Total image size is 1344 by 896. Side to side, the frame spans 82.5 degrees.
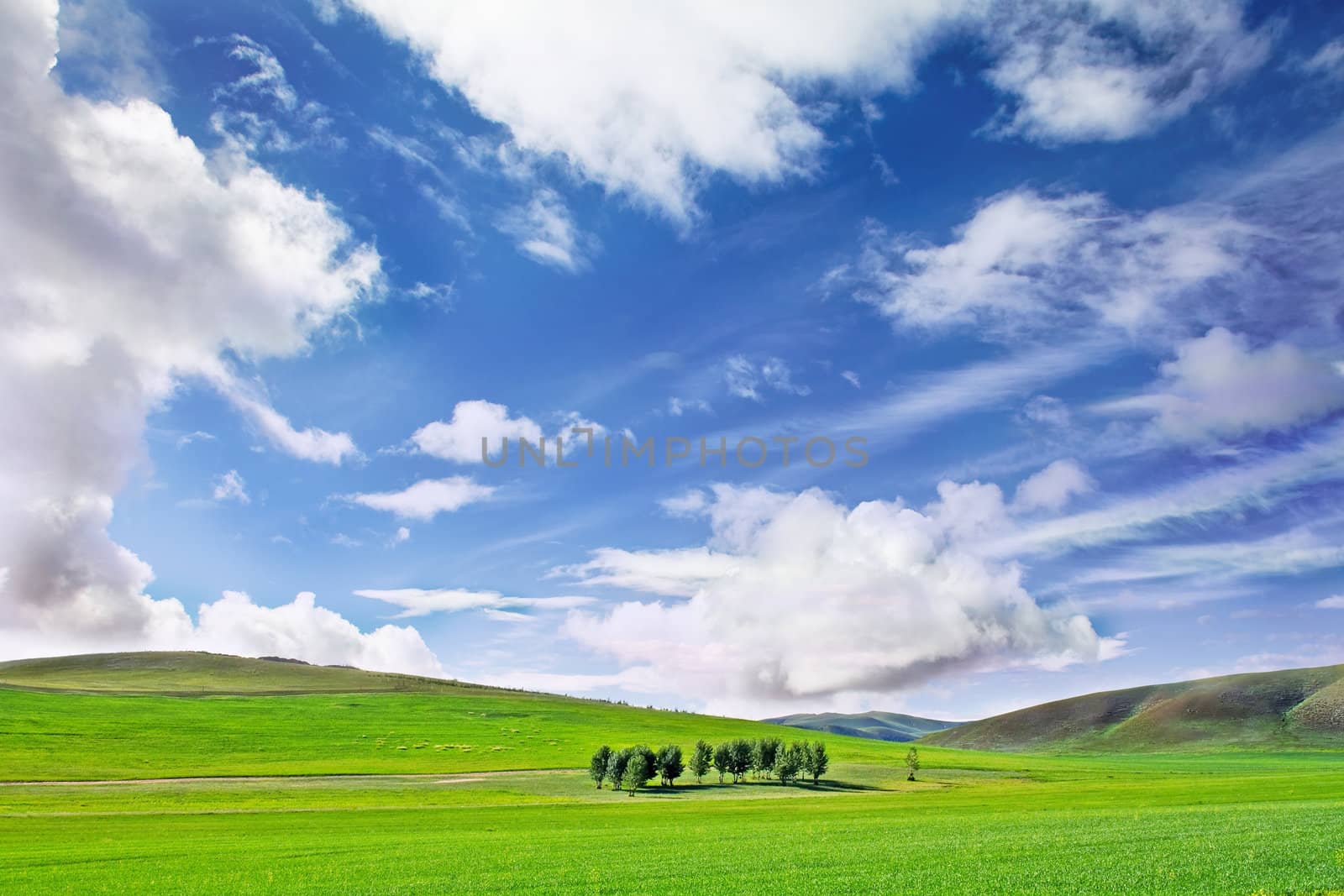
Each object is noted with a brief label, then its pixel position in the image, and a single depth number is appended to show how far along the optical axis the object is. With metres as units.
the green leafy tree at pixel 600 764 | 121.38
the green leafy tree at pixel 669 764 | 127.19
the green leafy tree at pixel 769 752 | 139.75
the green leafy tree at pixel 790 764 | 132.50
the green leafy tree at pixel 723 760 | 139.00
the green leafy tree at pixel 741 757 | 139.38
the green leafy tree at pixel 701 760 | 137.12
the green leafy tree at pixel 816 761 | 132.38
